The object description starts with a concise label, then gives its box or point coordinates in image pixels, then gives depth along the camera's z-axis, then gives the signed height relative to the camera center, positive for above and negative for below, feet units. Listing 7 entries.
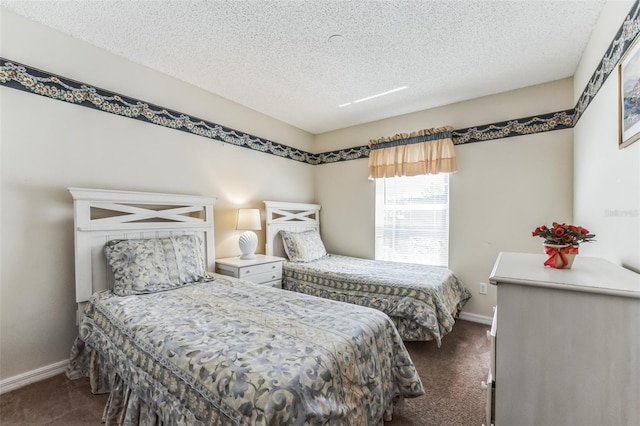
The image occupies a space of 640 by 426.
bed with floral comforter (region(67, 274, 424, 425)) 3.21 -2.14
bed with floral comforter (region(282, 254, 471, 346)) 7.79 -2.59
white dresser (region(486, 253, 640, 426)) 3.03 -1.68
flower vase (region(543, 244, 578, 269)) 4.16 -0.69
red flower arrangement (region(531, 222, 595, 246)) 4.20 -0.39
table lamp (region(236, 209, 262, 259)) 10.01 -0.65
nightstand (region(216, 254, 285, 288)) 8.96 -2.05
